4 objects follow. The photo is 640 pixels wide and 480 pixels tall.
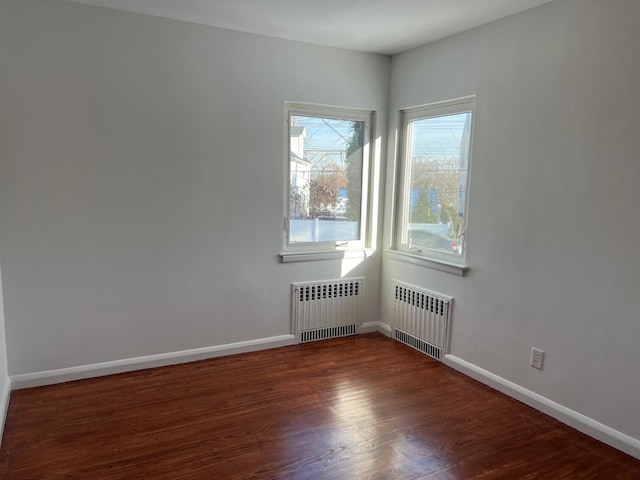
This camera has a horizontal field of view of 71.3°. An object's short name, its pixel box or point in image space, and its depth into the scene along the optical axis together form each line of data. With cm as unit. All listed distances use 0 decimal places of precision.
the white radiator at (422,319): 345
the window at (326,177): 367
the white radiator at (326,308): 377
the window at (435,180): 333
